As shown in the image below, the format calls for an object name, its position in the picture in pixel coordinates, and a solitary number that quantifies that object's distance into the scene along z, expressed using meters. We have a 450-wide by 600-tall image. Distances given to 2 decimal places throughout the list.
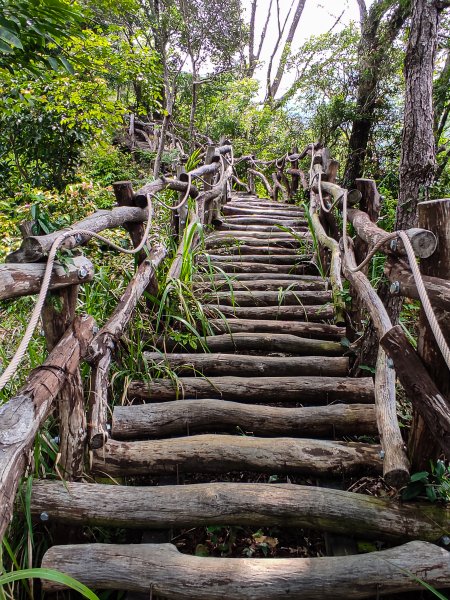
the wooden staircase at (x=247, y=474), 1.27
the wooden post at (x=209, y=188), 4.77
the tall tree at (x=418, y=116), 2.72
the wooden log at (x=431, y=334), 1.29
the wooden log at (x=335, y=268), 2.85
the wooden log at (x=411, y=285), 1.25
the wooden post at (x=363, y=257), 2.24
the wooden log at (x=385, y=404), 1.46
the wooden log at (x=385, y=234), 1.27
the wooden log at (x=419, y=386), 1.24
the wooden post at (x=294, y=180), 8.07
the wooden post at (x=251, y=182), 10.53
